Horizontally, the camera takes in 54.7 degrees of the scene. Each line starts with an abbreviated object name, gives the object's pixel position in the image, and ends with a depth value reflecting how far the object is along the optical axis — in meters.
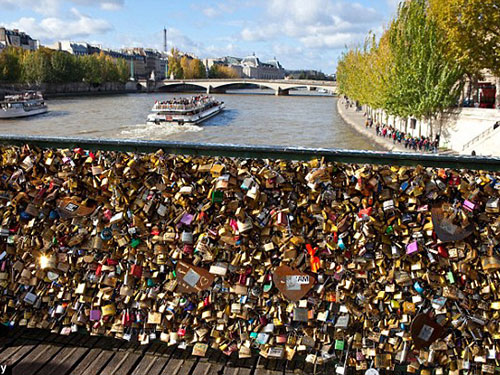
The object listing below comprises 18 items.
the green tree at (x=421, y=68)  24.41
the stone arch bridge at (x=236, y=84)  79.04
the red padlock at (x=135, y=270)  3.13
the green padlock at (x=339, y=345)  2.89
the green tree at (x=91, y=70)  79.93
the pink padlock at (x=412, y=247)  2.70
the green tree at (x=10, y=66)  66.06
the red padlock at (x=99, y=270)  3.22
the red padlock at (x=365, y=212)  2.73
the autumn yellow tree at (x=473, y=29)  21.00
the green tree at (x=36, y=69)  68.62
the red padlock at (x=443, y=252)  2.69
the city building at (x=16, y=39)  96.81
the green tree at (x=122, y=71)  90.50
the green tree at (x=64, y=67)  71.98
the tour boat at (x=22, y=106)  41.80
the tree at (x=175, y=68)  111.19
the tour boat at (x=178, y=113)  40.72
